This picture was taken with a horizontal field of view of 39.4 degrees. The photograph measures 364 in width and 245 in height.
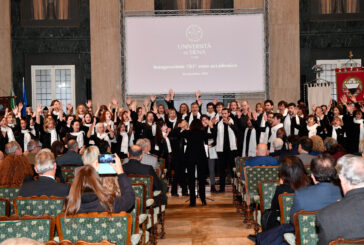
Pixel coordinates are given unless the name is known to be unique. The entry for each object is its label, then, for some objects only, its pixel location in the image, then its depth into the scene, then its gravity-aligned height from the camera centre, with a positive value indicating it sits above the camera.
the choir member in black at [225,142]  10.83 -0.86
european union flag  14.79 +0.16
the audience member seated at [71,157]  7.52 -0.77
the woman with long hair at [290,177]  4.84 -0.73
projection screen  14.23 +1.36
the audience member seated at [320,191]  4.20 -0.76
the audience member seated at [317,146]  7.75 -0.71
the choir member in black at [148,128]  10.75 -0.53
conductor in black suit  9.31 -0.92
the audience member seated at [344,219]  3.17 -0.75
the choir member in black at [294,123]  11.03 -0.50
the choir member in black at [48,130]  10.55 -0.53
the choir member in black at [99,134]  10.27 -0.61
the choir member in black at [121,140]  10.79 -0.78
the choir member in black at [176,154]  10.39 -1.08
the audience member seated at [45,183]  4.65 -0.72
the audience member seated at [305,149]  7.03 -0.69
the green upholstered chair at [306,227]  3.65 -0.92
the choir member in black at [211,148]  10.39 -0.98
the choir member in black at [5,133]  10.70 -0.58
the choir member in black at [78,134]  10.35 -0.60
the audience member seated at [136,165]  6.38 -0.78
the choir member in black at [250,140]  11.00 -0.86
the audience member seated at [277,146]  7.93 -0.71
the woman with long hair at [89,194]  3.83 -0.69
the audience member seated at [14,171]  5.70 -0.73
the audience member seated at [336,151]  7.12 -0.73
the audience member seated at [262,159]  7.16 -0.83
